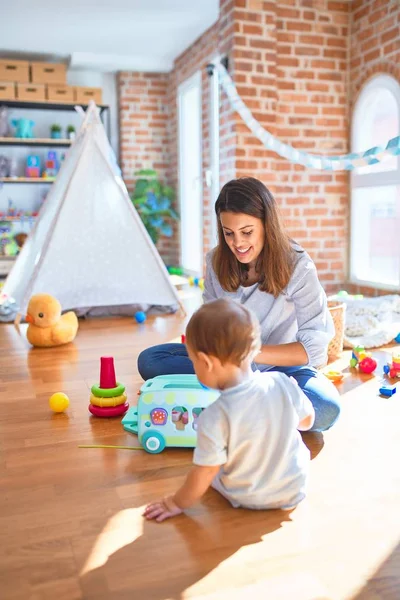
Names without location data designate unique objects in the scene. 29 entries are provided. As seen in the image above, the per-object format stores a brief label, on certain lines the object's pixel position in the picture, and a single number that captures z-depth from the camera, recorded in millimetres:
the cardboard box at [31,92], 5875
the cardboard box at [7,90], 5809
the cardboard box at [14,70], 5789
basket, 2584
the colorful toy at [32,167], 6148
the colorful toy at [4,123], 5922
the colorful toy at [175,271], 6121
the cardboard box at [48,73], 5890
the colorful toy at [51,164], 6191
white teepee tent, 3705
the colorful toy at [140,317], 3545
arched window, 4125
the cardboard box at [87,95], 6109
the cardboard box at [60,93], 5996
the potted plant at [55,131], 6141
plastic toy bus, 1627
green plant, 6176
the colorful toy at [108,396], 1931
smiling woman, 1584
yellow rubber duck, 2967
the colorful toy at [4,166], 6070
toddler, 1157
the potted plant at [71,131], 6184
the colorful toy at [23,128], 6023
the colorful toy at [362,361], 2393
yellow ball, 1963
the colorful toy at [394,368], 2330
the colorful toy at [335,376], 2291
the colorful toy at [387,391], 2109
